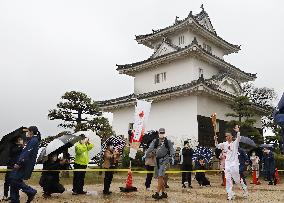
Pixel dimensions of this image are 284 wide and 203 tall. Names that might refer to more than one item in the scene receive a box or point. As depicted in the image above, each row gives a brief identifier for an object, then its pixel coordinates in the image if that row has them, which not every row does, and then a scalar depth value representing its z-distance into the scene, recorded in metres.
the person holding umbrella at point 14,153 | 6.17
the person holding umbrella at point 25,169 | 5.14
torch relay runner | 6.39
